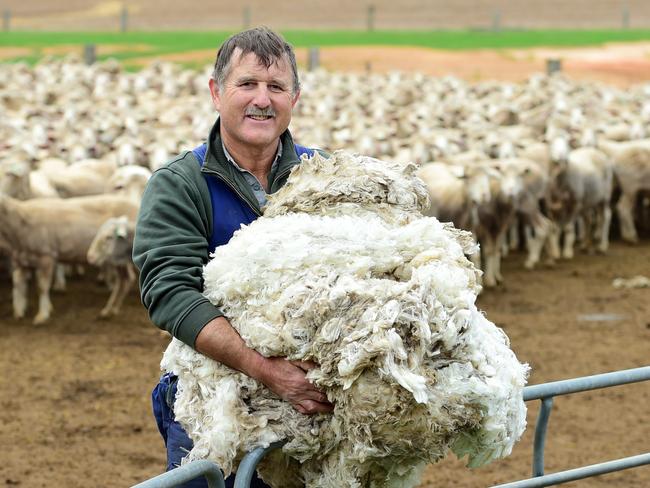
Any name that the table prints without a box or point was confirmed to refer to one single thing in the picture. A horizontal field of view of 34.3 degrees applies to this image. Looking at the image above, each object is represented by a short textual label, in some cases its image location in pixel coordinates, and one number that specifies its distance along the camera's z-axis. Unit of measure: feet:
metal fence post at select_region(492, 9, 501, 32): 144.56
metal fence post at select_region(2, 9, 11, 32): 150.30
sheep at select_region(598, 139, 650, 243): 49.96
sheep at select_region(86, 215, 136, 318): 34.96
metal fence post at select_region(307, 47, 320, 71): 96.32
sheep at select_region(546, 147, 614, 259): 47.50
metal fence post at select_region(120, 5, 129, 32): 147.95
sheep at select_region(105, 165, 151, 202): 38.47
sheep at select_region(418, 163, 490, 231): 40.57
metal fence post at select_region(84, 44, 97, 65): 100.42
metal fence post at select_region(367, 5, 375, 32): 150.30
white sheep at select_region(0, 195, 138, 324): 35.91
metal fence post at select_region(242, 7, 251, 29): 154.30
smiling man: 9.20
